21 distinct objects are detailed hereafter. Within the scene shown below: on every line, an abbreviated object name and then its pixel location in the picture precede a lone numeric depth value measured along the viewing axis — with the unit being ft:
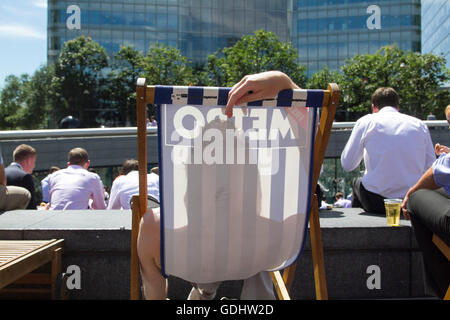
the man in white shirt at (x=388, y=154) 12.52
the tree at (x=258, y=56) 144.56
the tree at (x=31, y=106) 206.28
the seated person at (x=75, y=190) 17.15
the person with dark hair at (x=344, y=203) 35.87
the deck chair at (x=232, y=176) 6.03
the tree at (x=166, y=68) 155.02
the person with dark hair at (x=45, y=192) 27.76
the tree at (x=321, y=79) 181.78
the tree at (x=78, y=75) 187.12
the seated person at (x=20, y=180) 16.67
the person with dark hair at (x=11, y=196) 12.60
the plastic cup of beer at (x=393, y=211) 10.18
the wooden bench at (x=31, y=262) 7.75
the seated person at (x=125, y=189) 15.95
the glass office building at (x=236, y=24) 231.30
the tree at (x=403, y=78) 123.85
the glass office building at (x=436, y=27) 192.95
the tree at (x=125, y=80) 178.29
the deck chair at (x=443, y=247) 7.56
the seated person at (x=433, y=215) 7.61
